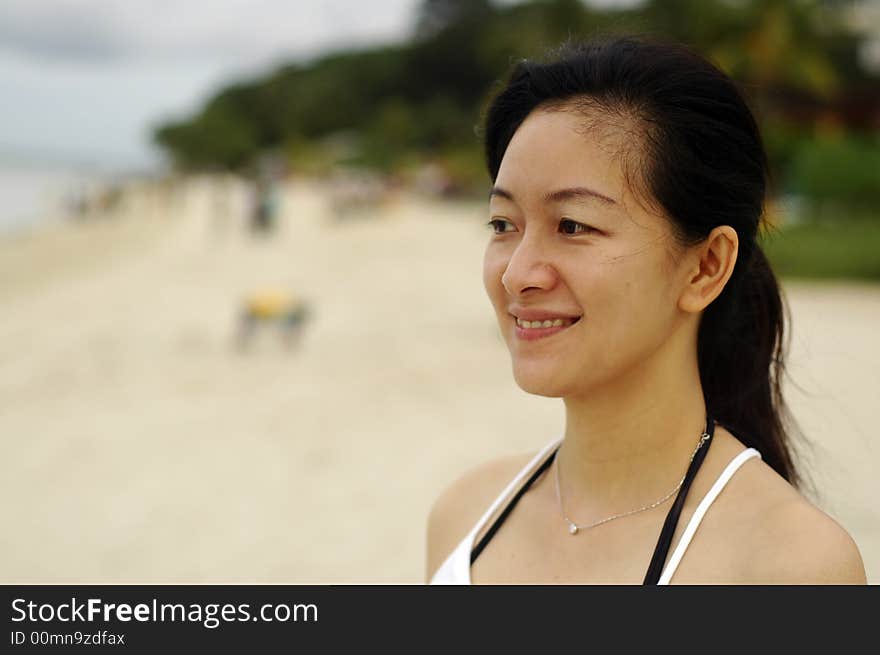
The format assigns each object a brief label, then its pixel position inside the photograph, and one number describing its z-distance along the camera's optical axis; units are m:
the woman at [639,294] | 1.50
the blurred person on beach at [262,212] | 25.25
